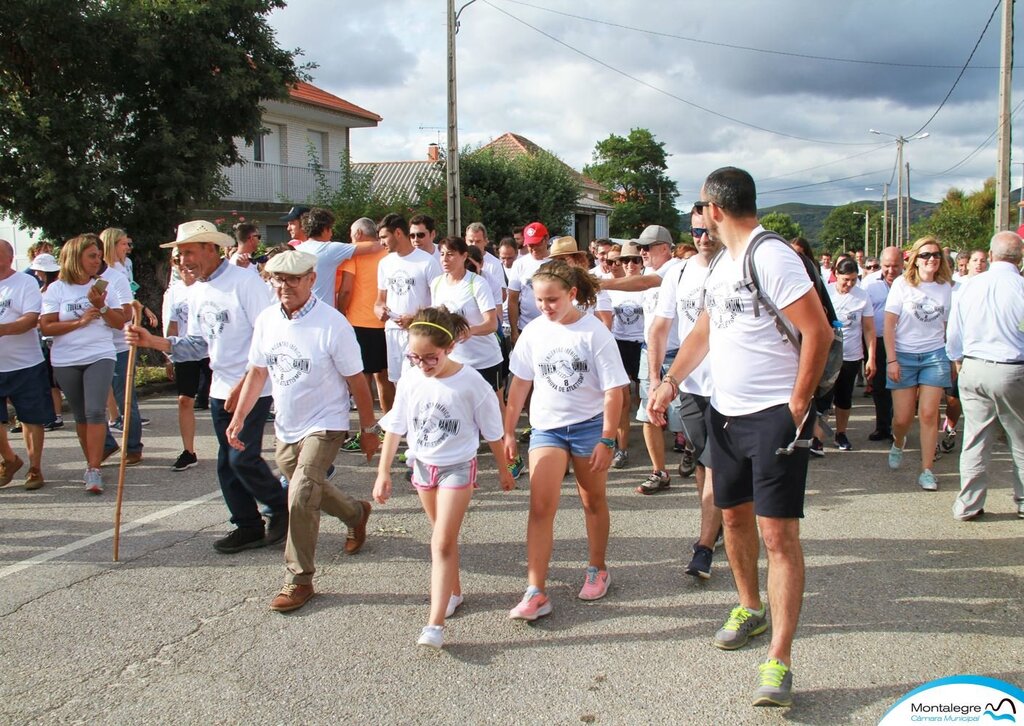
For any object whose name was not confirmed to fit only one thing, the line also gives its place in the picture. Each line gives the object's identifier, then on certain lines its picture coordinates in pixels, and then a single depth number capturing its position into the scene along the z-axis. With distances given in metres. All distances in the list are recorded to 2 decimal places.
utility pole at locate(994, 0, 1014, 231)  15.55
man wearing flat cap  4.35
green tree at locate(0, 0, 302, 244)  13.58
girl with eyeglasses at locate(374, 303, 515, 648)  3.88
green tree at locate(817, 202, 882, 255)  133.75
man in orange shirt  7.84
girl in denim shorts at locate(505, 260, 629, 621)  4.09
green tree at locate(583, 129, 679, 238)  83.50
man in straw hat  5.13
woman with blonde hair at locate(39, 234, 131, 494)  6.59
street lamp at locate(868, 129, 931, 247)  46.13
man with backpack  3.21
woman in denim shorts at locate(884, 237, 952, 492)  6.60
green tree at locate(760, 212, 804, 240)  128.39
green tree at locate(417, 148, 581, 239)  34.72
